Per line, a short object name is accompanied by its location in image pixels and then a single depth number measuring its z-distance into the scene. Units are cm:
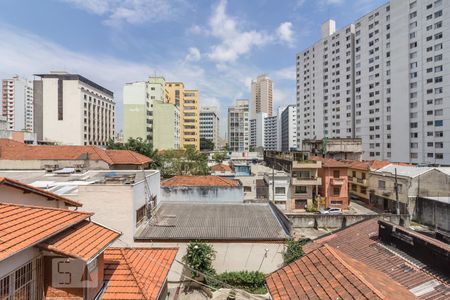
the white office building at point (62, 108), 6912
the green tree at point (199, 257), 1432
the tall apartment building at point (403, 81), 5009
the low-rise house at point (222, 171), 4084
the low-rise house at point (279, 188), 3469
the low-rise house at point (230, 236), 1550
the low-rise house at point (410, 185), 3133
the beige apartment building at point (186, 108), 8606
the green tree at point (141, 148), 4653
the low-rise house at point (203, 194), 2330
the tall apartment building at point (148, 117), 7250
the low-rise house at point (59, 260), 538
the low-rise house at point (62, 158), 3181
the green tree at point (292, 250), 1419
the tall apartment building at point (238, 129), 15562
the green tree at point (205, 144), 11920
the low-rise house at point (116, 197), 1541
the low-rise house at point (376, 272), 632
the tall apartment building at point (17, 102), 11225
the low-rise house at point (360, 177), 3956
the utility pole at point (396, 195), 3074
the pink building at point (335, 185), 3706
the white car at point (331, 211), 3413
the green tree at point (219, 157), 6283
